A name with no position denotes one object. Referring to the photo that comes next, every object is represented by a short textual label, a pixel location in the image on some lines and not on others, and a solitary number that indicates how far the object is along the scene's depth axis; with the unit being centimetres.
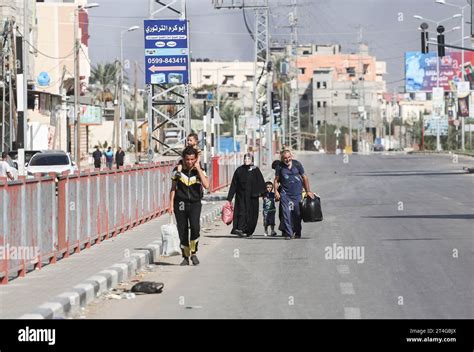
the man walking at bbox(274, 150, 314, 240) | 2186
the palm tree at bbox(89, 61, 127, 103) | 12544
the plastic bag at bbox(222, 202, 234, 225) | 2269
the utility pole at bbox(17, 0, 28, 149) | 2727
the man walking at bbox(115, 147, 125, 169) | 5551
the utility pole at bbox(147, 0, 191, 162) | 3269
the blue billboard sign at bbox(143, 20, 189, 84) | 3209
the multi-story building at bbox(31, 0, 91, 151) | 8244
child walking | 2311
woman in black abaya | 2302
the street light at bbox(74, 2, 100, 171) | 5697
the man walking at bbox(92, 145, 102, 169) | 5905
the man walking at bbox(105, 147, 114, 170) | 6125
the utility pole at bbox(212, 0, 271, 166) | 6817
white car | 4256
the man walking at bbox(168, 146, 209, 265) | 1767
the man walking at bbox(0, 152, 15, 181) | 2978
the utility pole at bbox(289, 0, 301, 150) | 10175
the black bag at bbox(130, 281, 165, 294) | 1401
